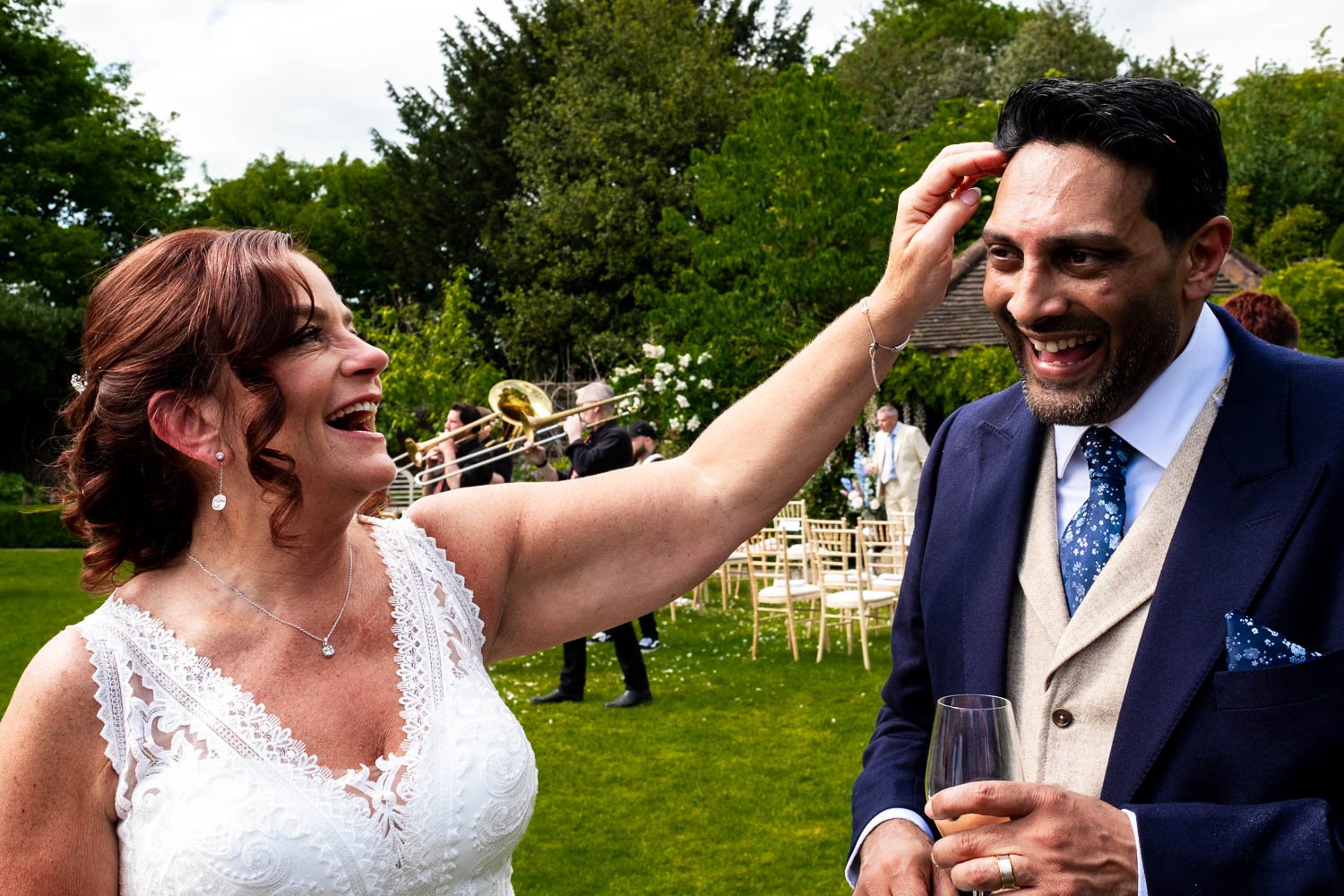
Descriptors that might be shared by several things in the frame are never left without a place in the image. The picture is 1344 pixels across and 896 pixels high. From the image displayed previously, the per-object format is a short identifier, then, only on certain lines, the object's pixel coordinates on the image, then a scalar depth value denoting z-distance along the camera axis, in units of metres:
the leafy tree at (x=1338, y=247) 24.27
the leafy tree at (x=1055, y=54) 36.41
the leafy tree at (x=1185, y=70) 35.55
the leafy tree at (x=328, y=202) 42.75
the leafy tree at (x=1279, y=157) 29.64
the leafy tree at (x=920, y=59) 36.88
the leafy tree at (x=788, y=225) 18.67
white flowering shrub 16.16
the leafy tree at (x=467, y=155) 35.31
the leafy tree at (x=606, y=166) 30.27
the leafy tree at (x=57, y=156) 31.19
